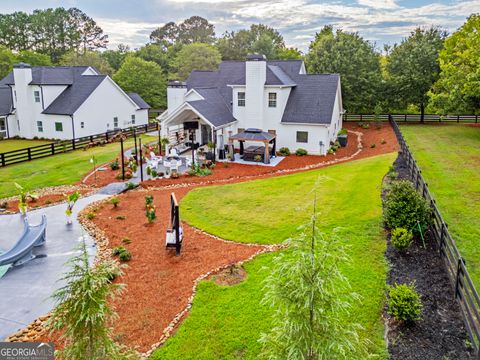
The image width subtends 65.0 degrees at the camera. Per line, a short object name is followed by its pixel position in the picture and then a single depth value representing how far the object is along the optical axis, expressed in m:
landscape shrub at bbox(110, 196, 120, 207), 16.08
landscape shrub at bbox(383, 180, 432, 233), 11.87
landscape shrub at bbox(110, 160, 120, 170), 23.25
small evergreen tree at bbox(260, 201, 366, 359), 4.72
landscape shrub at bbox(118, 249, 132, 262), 11.30
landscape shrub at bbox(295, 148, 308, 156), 27.62
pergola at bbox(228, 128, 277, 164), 25.27
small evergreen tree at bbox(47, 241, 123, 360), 5.14
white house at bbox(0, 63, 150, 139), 35.41
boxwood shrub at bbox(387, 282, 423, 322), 7.73
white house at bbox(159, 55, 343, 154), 27.36
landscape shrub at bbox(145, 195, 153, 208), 15.28
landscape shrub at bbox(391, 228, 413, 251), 10.81
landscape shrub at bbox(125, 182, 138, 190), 19.39
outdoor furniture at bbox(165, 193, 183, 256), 11.31
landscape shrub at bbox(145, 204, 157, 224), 14.14
